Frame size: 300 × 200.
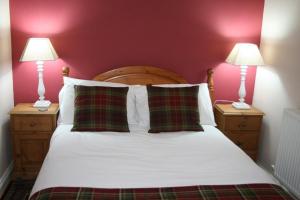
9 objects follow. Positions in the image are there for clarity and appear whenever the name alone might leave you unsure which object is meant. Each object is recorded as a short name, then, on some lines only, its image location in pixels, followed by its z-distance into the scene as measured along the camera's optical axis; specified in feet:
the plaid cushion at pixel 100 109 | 9.07
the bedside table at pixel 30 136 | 9.84
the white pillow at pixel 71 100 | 9.71
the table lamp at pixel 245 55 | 10.40
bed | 5.99
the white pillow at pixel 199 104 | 9.70
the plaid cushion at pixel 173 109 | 9.30
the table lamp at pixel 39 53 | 9.61
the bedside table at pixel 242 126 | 10.60
